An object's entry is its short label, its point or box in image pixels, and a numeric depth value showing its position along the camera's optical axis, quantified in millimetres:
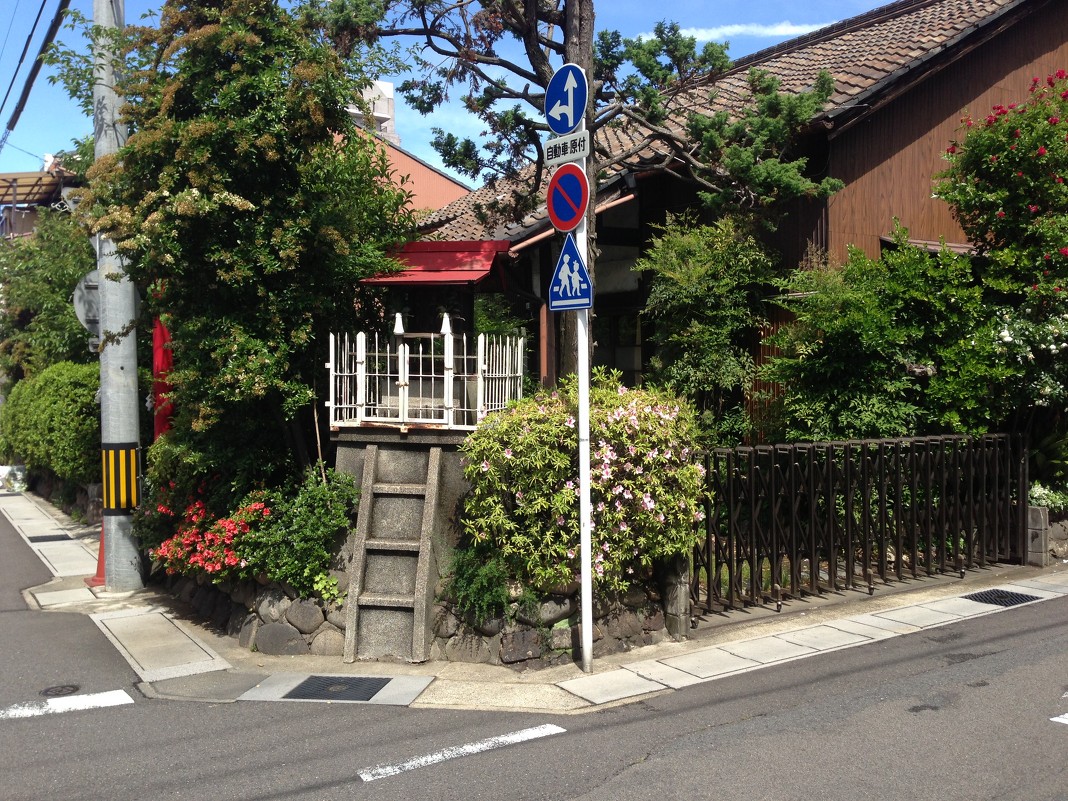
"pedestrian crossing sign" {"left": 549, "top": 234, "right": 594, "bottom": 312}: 6402
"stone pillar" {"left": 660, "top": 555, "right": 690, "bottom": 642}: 7133
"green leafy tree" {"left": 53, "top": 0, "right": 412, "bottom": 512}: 7227
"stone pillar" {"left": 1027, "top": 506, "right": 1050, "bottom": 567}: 9805
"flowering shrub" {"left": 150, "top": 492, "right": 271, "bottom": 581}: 7277
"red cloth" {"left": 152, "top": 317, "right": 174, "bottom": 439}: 9953
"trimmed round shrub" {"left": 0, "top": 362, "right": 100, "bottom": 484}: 14828
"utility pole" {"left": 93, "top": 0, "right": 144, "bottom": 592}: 9836
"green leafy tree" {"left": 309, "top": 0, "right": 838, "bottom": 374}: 8656
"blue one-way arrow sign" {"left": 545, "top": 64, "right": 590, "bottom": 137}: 6438
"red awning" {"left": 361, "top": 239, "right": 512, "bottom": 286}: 7965
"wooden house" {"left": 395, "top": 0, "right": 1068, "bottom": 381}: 11719
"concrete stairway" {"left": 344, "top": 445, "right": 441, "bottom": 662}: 6871
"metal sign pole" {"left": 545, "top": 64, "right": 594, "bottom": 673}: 6332
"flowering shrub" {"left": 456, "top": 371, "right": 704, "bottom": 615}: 6555
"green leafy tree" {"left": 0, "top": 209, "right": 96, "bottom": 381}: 15648
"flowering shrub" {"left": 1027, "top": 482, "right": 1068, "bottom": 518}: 10094
